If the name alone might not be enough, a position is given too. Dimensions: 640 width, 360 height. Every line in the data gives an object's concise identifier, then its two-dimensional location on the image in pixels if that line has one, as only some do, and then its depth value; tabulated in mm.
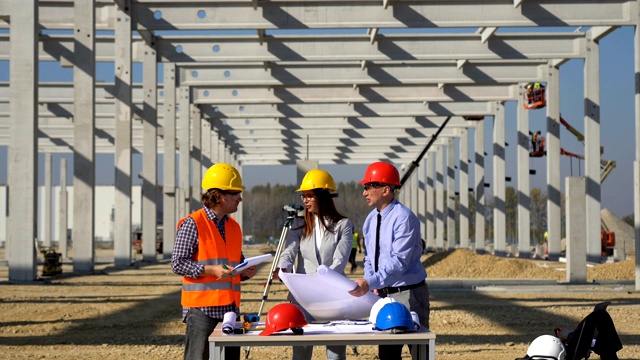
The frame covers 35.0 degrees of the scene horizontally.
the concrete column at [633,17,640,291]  19609
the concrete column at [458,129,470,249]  44469
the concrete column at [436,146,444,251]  53312
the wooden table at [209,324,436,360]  5477
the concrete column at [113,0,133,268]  24820
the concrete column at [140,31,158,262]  27188
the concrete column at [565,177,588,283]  20312
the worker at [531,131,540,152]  37281
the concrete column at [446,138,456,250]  49000
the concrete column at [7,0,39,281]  18766
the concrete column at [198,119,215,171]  41344
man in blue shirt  6605
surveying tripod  7199
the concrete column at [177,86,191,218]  32750
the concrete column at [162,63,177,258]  30109
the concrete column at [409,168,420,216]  60062
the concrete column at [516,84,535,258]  33938
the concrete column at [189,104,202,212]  35938
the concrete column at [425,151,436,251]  54938
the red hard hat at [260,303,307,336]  5598
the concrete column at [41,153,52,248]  50438
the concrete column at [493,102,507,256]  36469
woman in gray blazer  7109
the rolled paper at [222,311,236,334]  5629
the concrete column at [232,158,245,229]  49553
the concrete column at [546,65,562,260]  29391
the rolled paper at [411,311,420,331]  5898
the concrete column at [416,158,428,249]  56531
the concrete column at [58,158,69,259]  42031
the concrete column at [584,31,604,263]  25094
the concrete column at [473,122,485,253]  41125
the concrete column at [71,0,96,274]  22062
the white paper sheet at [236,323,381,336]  5641
